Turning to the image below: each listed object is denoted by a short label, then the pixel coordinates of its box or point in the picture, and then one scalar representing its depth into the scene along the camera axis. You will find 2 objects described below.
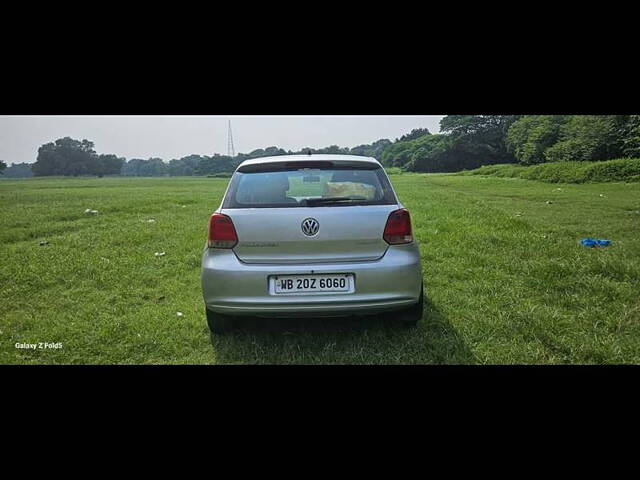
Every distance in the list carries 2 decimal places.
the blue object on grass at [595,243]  5.83
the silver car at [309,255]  2.77
